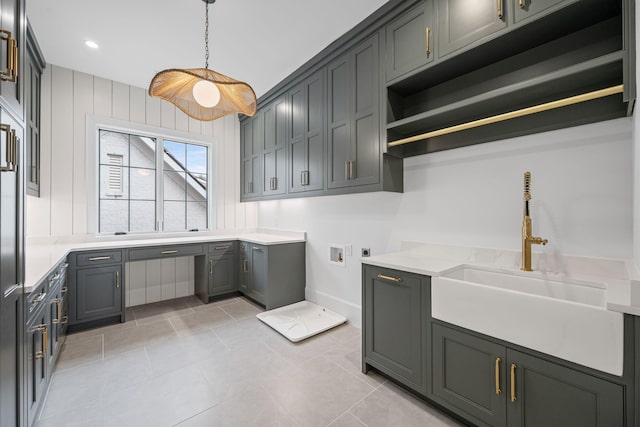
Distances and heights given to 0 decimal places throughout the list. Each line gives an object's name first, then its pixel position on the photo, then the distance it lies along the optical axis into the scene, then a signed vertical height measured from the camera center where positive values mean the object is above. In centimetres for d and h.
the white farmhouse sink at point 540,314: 110 -47
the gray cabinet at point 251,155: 416 +93
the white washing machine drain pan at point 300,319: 279 -118
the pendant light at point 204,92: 202 +98
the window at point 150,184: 371 +45
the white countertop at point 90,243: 179 -34
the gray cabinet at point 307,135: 302 +92
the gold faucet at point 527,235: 170 -13
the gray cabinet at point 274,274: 345 -77
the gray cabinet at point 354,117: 245 +92
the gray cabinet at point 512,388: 114 -82
